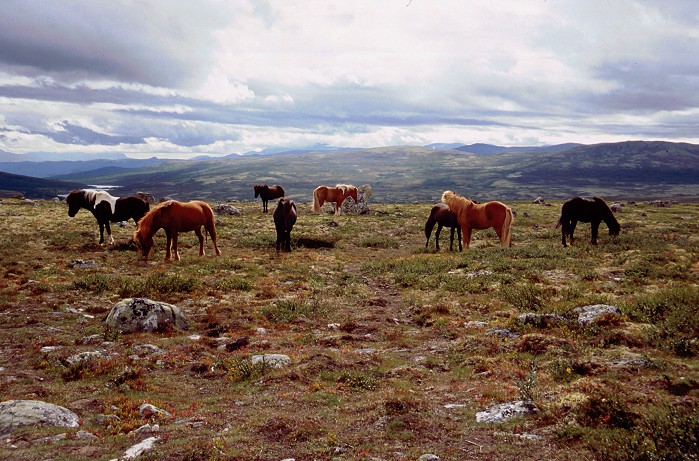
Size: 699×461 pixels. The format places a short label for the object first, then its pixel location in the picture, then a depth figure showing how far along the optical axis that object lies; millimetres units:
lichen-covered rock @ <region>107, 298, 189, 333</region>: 12266
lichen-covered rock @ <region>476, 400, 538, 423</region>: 7219
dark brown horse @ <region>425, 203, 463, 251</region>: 27609
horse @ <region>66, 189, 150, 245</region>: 25609
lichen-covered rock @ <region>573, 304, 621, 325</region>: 11780
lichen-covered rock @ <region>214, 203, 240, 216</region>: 47356
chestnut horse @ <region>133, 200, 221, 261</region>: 21581
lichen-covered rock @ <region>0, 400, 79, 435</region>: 6594
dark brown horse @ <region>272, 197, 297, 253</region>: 25688
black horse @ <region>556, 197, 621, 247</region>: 27406
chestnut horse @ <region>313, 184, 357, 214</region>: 51438
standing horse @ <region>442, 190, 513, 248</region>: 24969
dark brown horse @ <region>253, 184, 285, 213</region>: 52912
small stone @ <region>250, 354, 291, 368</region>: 9966
